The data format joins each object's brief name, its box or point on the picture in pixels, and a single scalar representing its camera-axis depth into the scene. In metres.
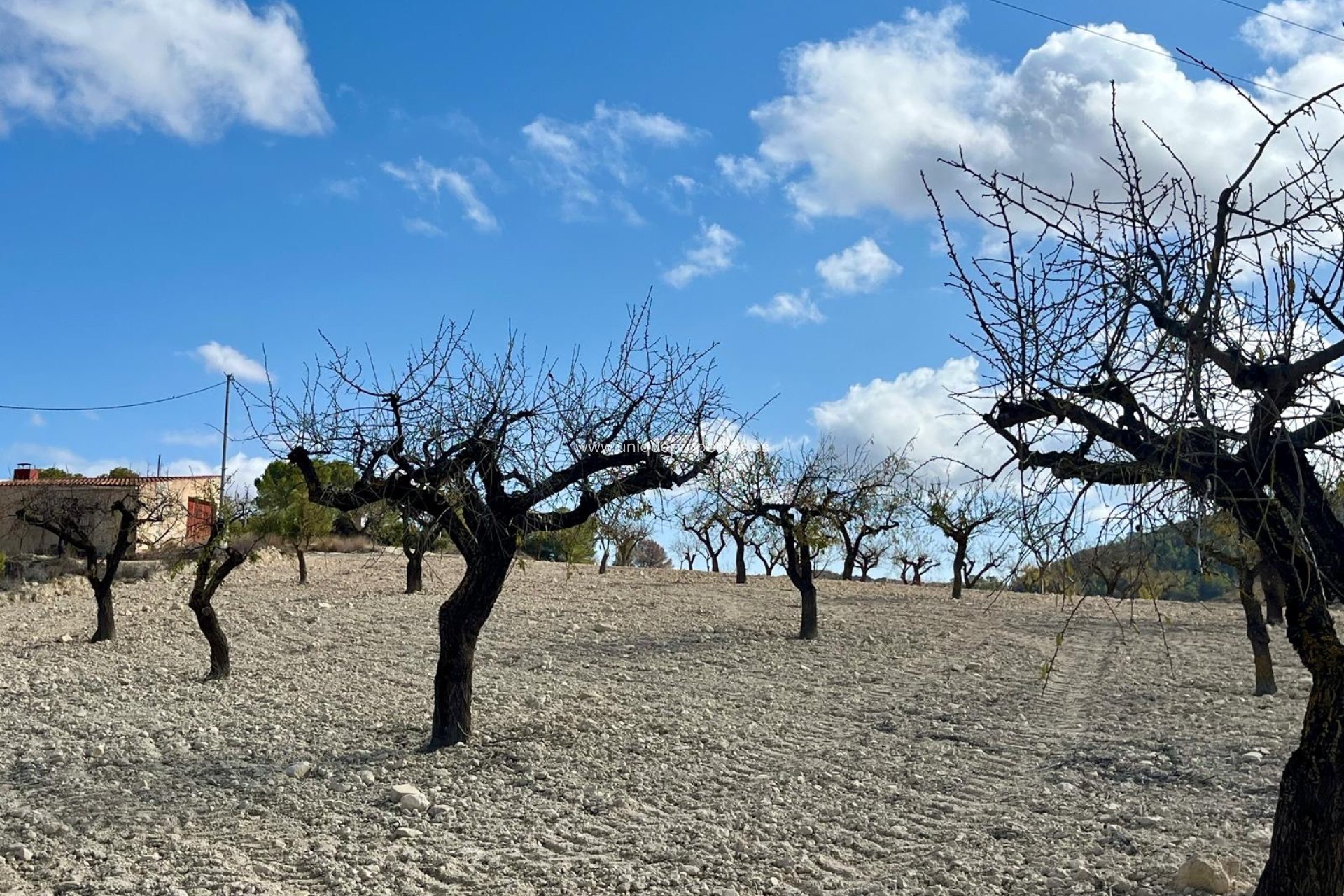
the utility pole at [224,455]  29.62
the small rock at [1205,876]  5.78
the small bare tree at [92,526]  18.20
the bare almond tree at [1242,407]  4.71
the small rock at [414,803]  8.03
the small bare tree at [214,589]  14.08
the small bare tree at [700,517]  19.79
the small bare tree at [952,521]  27.58
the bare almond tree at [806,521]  18.81
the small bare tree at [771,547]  31.38
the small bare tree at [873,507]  19.69
